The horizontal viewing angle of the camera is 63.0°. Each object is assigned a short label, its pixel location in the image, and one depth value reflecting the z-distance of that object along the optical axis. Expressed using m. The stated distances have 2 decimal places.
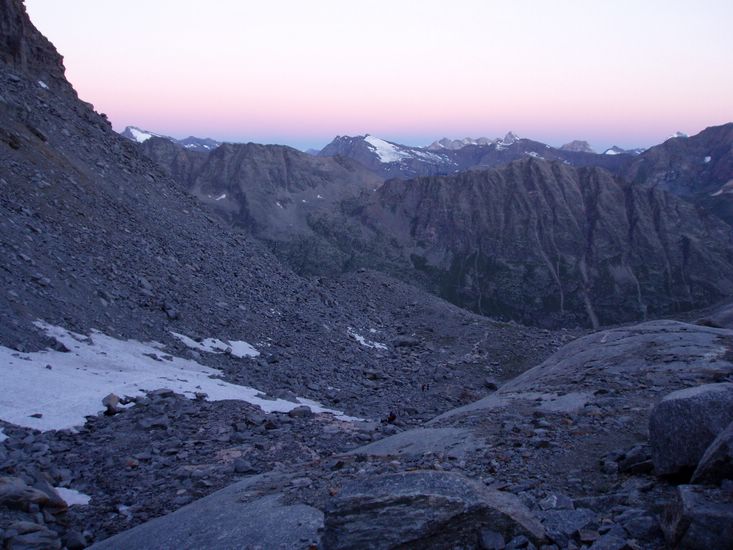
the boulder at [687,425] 8.72
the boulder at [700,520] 6.54
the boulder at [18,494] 10.46
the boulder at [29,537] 9.66
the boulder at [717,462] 7.54
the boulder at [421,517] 7.24
